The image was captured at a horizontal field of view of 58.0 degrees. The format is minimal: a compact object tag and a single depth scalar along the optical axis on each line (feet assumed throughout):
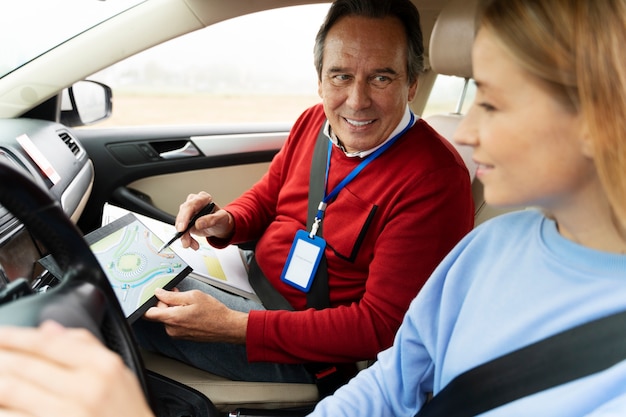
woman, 2.02
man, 4.19
